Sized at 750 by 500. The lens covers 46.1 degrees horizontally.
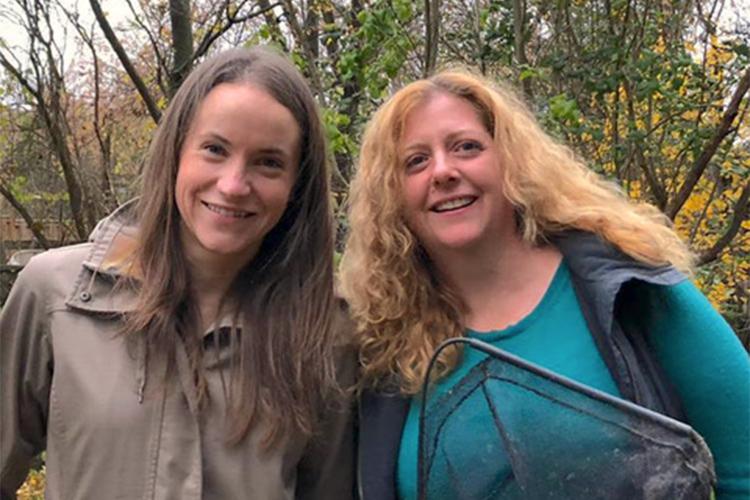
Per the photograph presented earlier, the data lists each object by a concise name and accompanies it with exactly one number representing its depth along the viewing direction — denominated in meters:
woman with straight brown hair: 1.89
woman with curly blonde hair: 1.92
